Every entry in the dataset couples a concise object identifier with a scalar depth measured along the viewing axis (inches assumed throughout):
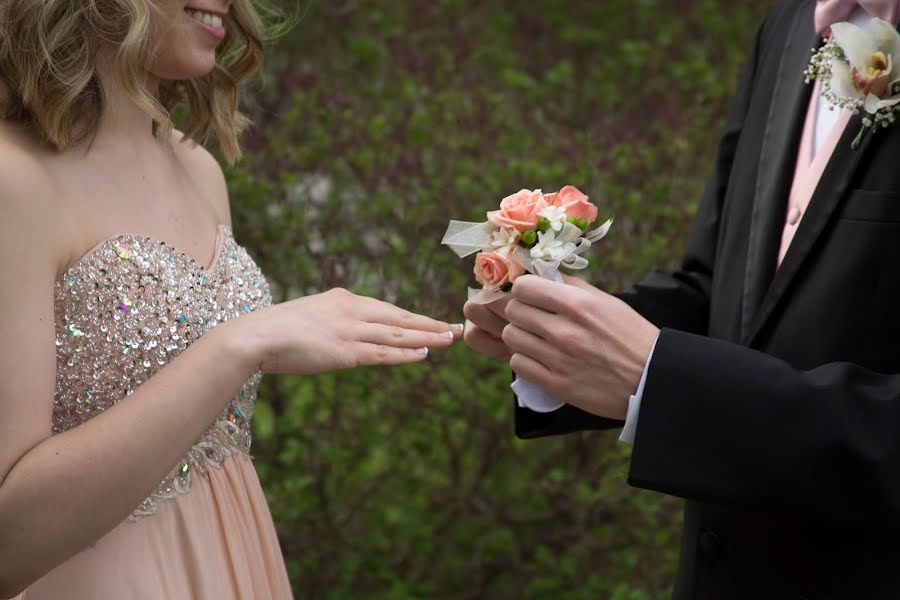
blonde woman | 80.8
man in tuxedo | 80.0
